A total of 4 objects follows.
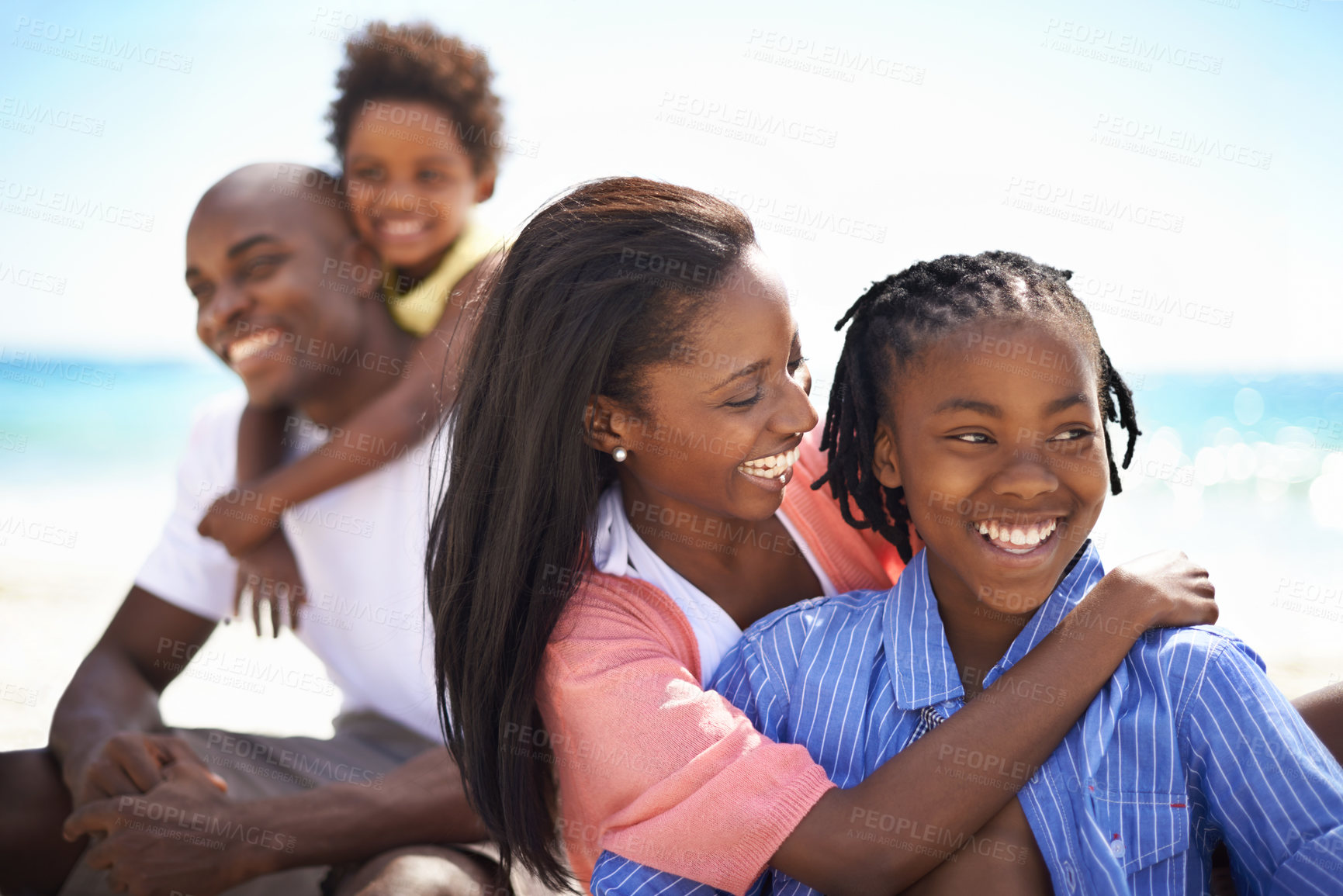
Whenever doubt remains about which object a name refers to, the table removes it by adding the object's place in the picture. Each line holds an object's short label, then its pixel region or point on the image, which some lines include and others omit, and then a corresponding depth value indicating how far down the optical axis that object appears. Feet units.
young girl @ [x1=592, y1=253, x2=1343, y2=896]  2.73
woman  2.93
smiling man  3.69
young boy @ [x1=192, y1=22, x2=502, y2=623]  4.34
